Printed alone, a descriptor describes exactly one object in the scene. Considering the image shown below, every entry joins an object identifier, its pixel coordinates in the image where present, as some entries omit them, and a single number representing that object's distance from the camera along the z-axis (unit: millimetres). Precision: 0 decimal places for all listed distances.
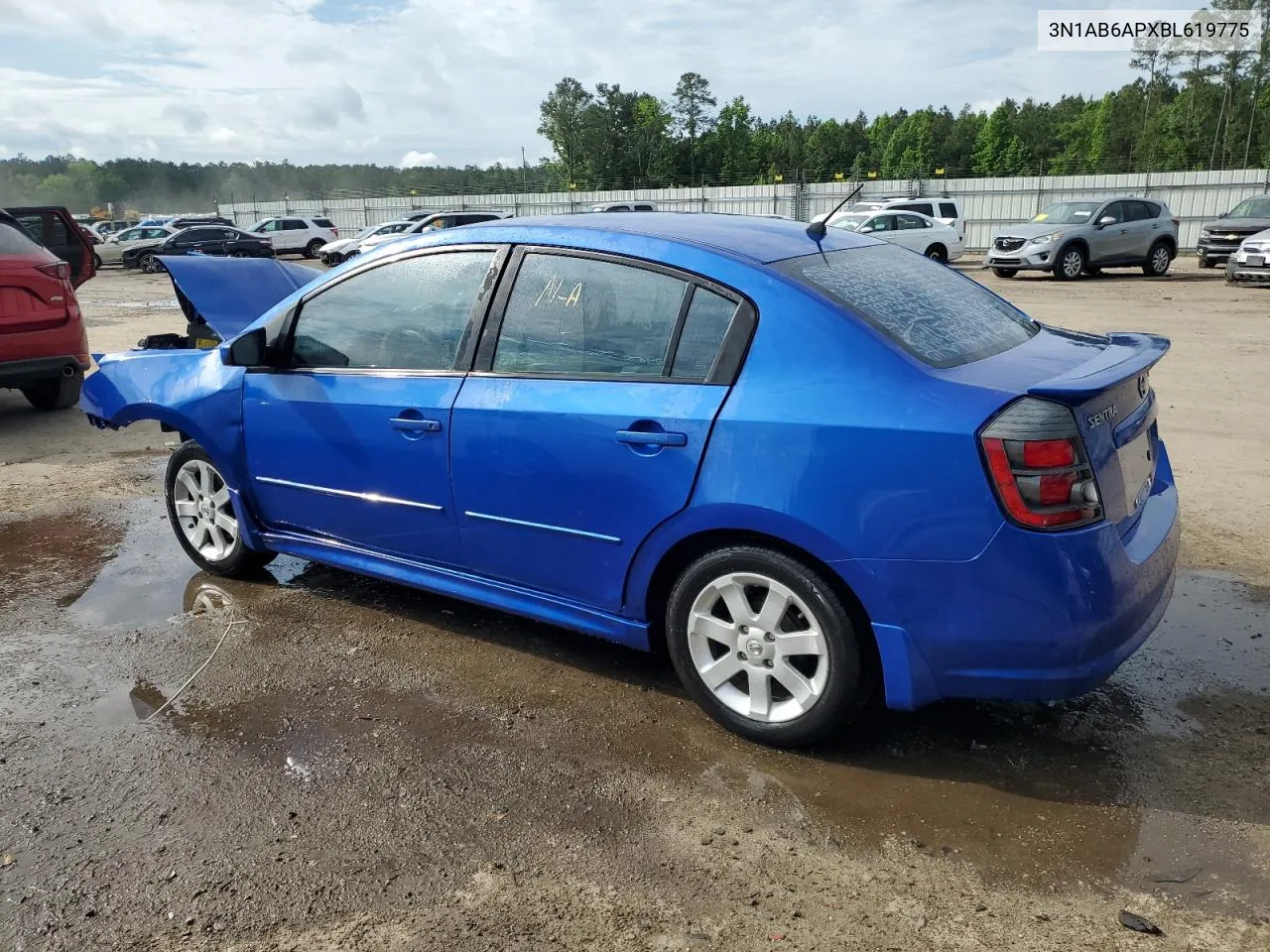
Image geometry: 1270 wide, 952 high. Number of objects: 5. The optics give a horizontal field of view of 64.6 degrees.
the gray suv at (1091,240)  21406
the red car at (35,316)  7844
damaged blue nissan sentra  2777
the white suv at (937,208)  26219
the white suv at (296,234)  34500
